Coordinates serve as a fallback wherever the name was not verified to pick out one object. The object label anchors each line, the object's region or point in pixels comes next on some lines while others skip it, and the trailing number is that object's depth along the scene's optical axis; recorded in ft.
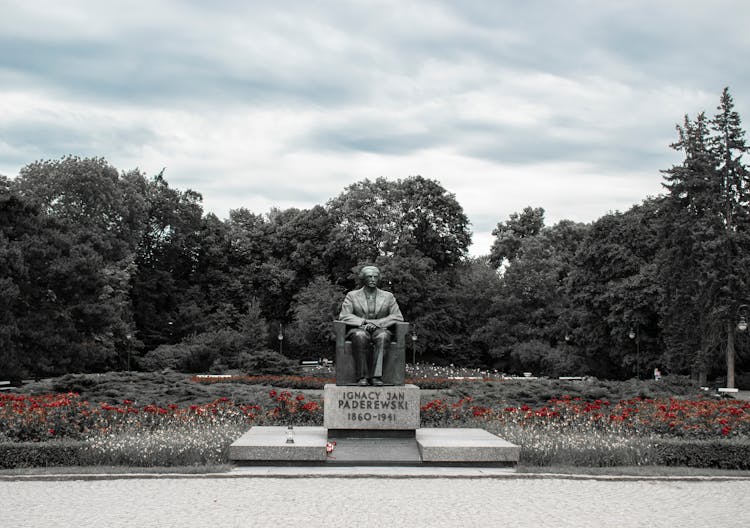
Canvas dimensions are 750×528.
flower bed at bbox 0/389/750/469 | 44.19
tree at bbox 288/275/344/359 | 151.53
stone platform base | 43.57
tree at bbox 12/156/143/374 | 121.08
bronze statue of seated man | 50.55
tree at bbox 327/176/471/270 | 165.37
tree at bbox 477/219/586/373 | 171.94
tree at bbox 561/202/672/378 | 141.38
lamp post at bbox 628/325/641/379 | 136.36
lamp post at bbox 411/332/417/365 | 143.39
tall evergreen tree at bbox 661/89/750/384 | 120.47
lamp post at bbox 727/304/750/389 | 120.67
